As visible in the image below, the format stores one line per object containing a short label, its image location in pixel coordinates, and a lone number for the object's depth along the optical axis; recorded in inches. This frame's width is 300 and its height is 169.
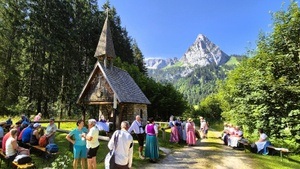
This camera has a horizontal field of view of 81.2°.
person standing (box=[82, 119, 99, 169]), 219.6
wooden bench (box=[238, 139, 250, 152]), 420.7
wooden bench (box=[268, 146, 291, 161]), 364.8
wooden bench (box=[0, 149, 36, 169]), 211.7
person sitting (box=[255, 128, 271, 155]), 400.6
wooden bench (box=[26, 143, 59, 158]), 285.5
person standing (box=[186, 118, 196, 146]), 464.8
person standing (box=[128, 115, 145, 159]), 319.6
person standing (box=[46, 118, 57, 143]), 315.6
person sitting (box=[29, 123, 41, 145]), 311.2
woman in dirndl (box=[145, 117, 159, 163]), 315.8
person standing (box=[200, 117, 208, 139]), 610.4
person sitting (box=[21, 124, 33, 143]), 308.8
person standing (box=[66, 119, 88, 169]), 233.8
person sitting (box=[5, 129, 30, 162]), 236.2
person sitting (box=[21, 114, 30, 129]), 359.2
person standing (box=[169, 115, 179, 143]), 478.1
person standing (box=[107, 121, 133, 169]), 186.2
